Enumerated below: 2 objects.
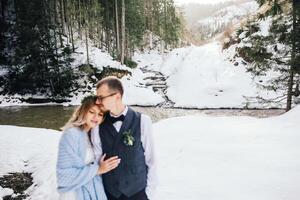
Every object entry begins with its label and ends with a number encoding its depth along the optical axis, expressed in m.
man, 2.96
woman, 2.87
